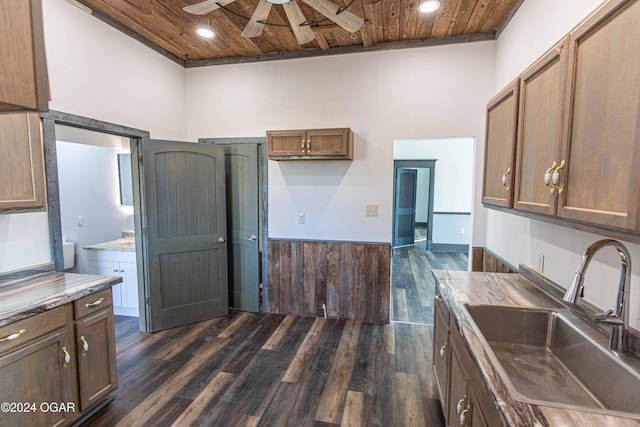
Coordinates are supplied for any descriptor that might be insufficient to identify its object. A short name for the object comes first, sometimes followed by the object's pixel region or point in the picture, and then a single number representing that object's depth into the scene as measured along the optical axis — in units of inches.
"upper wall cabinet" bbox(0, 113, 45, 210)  69.6
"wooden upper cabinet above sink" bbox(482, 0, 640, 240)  33.5
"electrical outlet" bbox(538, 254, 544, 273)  74.7
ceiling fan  73.1
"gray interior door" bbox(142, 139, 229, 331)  122.2
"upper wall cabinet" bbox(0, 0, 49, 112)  29.0
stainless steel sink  40.1
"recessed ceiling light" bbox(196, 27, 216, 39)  110.8
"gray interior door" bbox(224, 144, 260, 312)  139.5
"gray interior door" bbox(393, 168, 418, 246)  294.0
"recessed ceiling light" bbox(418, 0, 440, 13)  94.5
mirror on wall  162.6
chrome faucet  40.9
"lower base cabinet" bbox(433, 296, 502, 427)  42.1
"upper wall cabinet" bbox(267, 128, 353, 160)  120.6
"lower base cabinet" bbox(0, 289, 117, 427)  59.3
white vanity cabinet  131.9
